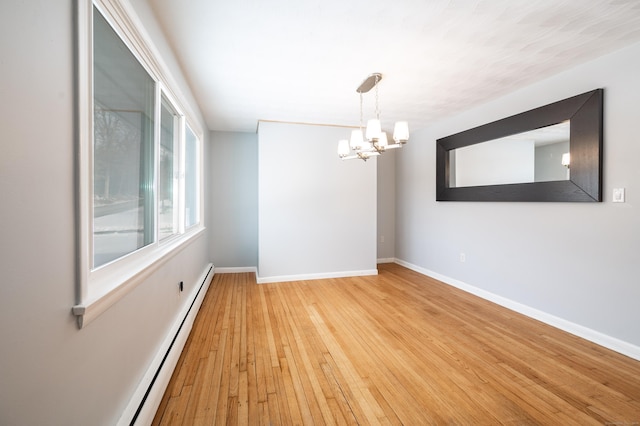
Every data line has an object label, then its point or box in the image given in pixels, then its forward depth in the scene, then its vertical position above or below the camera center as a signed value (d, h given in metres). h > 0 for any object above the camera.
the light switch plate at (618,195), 2.32 +0.13
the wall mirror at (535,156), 2.51 +0.60
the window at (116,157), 1.04 +0.27
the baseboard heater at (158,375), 1.42 -1.01
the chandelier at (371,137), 2.49 +0.68
